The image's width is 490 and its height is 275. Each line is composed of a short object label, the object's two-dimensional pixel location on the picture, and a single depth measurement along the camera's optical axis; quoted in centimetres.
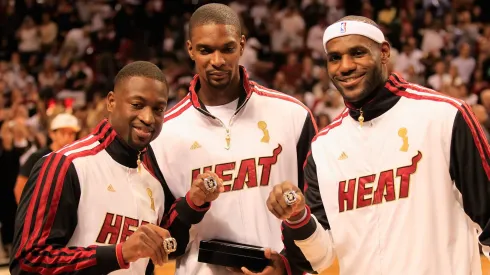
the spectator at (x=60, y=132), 714
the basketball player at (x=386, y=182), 363
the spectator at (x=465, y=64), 1373
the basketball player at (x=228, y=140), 423
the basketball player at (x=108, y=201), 360
